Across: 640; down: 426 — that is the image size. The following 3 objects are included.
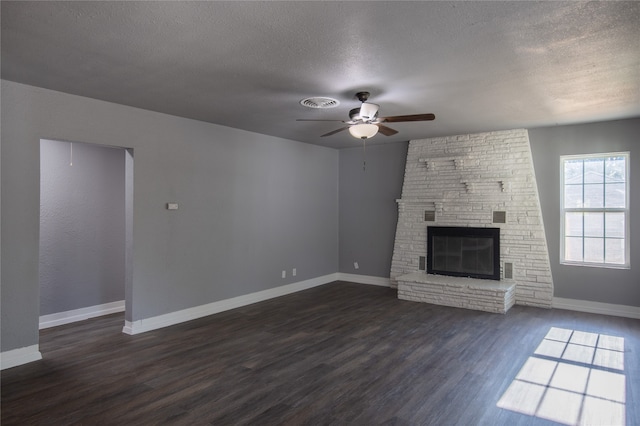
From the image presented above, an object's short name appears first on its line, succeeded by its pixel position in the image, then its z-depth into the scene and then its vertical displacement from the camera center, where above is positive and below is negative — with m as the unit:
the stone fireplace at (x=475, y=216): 5.79 -0.07
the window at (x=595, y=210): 5.36 +0.03
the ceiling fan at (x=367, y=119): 3.86 +0.95
